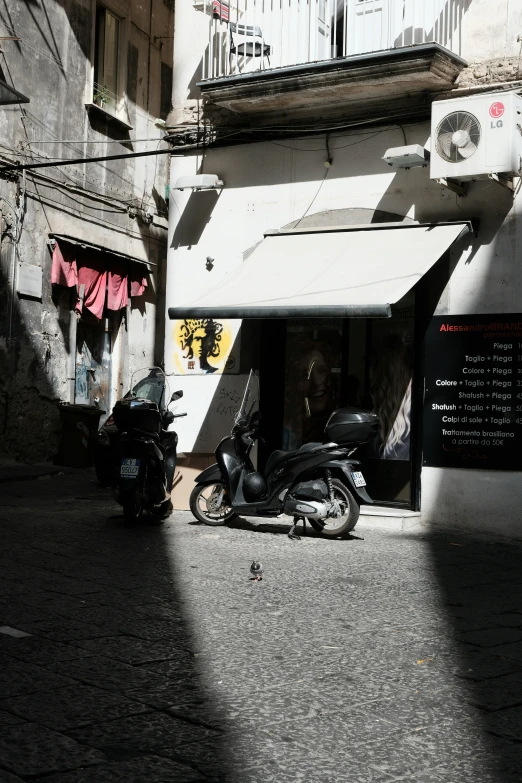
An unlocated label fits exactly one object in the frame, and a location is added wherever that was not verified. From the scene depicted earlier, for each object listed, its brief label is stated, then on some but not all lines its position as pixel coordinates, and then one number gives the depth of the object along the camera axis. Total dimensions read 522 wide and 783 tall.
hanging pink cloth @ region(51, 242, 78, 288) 15.99
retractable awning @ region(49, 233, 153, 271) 16.27
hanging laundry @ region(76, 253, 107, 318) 16.95
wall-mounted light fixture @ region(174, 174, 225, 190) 11.78
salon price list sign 9.91
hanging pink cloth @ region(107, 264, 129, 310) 17.77
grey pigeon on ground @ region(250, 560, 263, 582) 6.85
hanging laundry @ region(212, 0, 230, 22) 11.69
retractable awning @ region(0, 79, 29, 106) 10.04
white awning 9.52
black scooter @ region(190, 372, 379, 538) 9.09
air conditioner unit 9.49
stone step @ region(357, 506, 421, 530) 10.24
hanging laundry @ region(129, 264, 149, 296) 18.48
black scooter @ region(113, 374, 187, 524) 9.44
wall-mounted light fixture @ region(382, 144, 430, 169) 10.11
